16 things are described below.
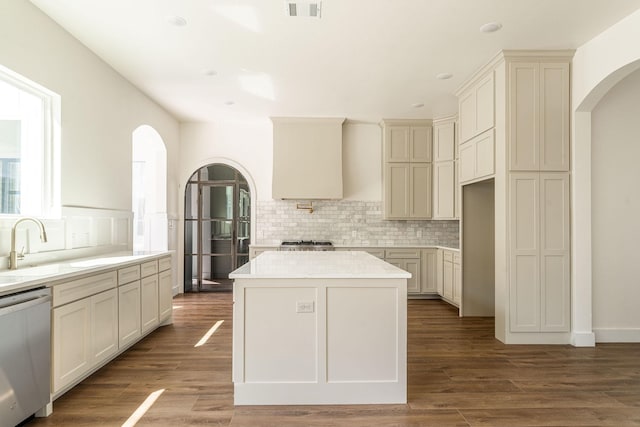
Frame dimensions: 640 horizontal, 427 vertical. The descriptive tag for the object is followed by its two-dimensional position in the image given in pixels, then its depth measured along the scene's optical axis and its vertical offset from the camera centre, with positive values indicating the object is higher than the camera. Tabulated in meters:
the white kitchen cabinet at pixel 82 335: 2.54 -0.90
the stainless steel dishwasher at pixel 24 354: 2.07 -0.82
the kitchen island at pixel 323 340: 2.59 -0.86
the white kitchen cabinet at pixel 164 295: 4.29 -0.94
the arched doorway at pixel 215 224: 6.80 -0.17
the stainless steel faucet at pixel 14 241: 2.71 -0.19
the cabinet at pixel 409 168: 6.43 +0.80
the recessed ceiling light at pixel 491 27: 3.32 +1.68
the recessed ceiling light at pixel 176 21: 3.21 +1.68
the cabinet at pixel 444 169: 6.16 +0.75
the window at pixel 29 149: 3.10 +0.57
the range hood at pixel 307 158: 6.30 +0.95
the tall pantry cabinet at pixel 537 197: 3.88 +0.18
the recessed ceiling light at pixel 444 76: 4.48 +1.67
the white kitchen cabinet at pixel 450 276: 5.39 -0.93
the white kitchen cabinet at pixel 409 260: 6.23 -0.75
